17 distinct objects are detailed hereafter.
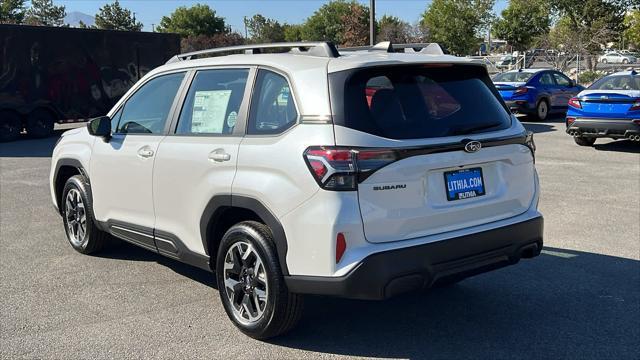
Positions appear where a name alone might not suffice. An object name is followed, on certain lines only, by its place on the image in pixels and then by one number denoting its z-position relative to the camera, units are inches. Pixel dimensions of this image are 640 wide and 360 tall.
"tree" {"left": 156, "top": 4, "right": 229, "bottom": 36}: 2891.2
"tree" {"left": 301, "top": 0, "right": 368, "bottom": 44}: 2588.6
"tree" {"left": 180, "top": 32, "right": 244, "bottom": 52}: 2220.7
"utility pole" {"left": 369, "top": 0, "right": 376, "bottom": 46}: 937.6
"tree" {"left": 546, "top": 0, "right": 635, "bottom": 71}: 1514.4
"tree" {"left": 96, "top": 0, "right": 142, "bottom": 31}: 2920.8
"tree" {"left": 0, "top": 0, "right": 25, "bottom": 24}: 2295.2
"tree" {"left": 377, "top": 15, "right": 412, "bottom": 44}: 2020.7
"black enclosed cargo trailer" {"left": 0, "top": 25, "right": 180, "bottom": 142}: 687.7
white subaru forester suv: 145.4
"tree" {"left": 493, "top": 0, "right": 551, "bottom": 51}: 1792.6
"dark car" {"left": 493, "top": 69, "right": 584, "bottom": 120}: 730.6
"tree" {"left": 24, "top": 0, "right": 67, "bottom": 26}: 2760.8
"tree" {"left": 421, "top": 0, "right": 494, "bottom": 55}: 1732.3
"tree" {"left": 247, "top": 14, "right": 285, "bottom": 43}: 3095.5
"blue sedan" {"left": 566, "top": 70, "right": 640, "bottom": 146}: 494.6
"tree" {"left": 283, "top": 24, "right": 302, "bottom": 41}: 2999.5
